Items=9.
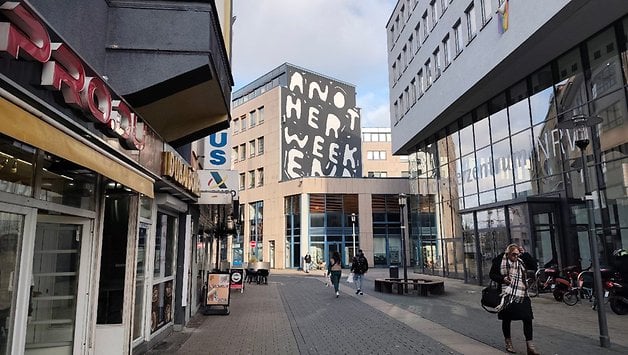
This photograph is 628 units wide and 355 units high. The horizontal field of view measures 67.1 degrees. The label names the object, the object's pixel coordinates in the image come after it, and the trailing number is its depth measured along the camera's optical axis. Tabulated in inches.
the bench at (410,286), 672.4
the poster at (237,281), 788.0
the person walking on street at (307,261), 1475.6
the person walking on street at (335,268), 668.6
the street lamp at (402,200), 818.8
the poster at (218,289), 494.3
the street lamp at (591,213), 322.0
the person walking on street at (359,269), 703.1
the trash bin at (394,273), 832.3
